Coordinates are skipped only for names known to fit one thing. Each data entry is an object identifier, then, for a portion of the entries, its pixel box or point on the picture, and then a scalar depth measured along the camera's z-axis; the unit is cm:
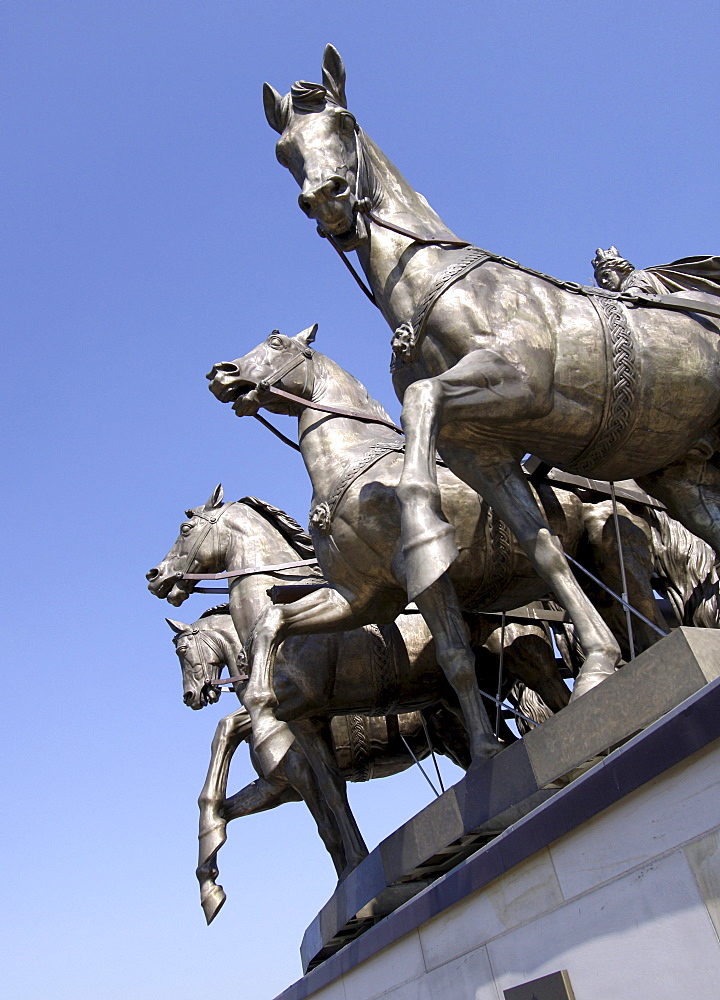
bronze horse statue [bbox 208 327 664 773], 669
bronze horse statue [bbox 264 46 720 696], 545
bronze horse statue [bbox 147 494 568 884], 860
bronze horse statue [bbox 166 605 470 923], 901
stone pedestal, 342
